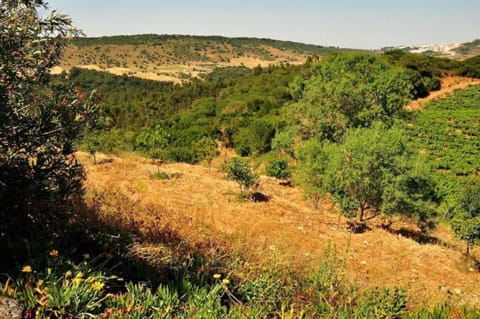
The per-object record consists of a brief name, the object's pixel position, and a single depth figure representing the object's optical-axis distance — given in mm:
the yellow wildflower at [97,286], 3420
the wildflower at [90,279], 3695
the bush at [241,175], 18484
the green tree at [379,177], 16734
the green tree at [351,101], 26234
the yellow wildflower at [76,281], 3473
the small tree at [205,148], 26891
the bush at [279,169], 28405
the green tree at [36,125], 4504
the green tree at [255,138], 47906
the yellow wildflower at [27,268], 3525
